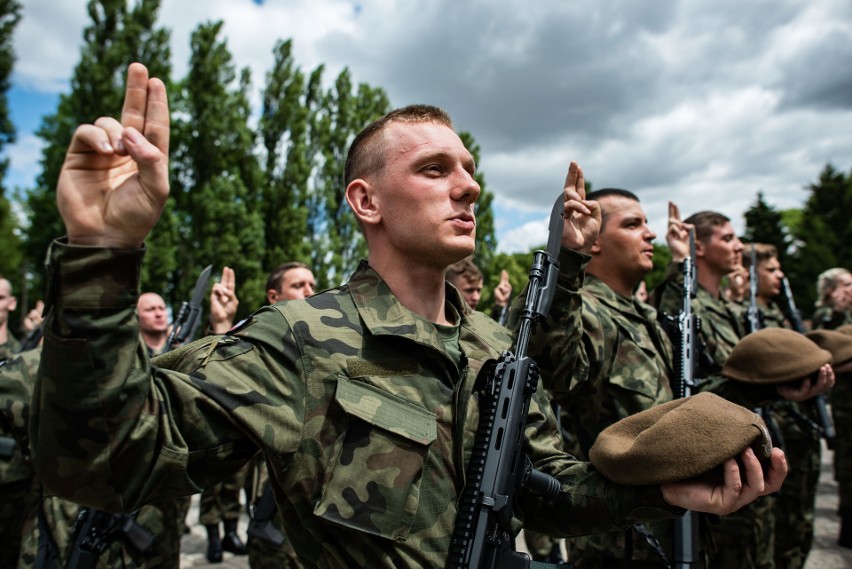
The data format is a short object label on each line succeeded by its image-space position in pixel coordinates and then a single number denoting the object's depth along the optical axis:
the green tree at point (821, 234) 36.22
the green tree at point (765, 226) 39.37
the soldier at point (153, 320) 5.25
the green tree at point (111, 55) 18.56
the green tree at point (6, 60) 29.19
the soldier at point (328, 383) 1.18
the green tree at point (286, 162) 22.16
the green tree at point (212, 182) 20.23
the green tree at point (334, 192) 23.89
